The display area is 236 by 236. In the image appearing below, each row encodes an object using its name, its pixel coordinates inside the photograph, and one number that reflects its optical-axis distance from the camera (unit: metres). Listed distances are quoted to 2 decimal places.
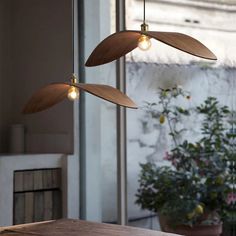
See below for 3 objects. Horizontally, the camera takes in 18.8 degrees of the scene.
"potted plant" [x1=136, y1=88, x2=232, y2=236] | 5.13
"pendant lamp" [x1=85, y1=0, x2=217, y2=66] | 2.71
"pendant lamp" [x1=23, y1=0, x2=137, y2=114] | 3.28
